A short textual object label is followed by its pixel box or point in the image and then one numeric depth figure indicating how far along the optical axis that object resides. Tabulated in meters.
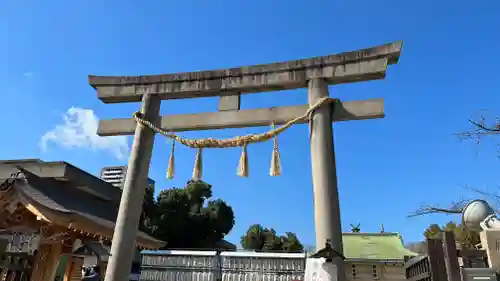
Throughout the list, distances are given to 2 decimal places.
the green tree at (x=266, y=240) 26.17
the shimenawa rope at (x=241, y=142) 5.99
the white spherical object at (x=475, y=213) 5.60
